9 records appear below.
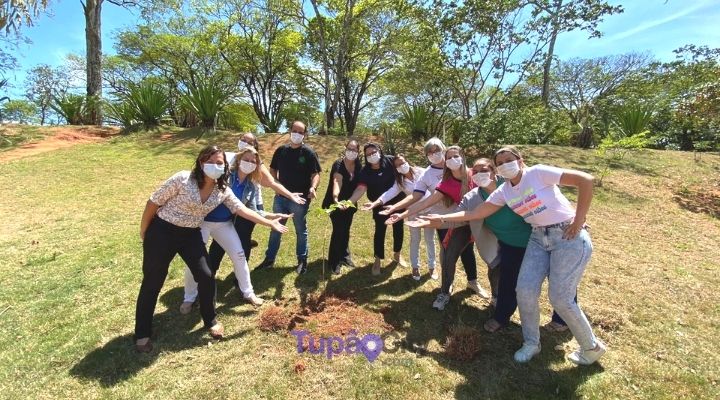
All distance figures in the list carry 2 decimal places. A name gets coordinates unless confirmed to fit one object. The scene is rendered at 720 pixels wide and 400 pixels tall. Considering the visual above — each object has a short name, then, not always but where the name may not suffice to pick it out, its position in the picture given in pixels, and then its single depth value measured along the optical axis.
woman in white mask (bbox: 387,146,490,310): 3.73
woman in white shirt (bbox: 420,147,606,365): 2.80
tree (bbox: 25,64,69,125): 24.41
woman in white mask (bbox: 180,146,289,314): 3.54
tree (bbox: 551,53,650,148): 23.53
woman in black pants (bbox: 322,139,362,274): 4.47
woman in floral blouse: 2.96
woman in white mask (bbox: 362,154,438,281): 4.50
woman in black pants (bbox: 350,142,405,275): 4.41
